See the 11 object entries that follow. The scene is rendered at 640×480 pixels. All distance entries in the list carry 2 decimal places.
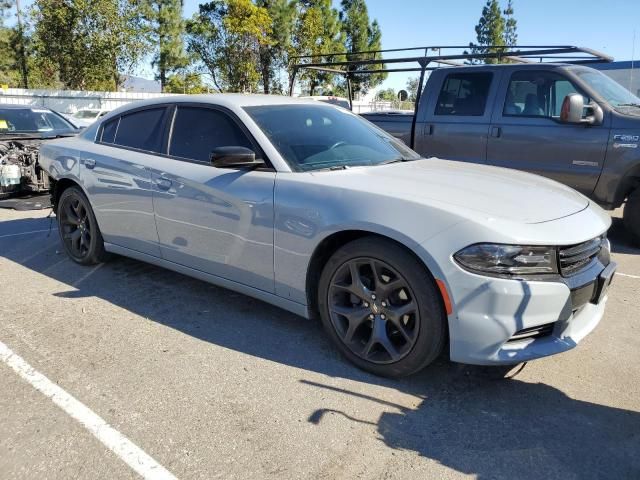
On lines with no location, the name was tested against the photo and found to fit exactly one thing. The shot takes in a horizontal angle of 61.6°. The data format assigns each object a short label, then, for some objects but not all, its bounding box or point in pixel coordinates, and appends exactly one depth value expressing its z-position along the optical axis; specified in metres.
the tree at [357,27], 41.81
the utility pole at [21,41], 30.93
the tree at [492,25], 60.72
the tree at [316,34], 33.53
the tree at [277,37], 32.28
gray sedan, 2.69
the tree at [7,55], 33.14
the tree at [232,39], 29.38
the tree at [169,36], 34.44
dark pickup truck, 5.78
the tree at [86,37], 26.66
